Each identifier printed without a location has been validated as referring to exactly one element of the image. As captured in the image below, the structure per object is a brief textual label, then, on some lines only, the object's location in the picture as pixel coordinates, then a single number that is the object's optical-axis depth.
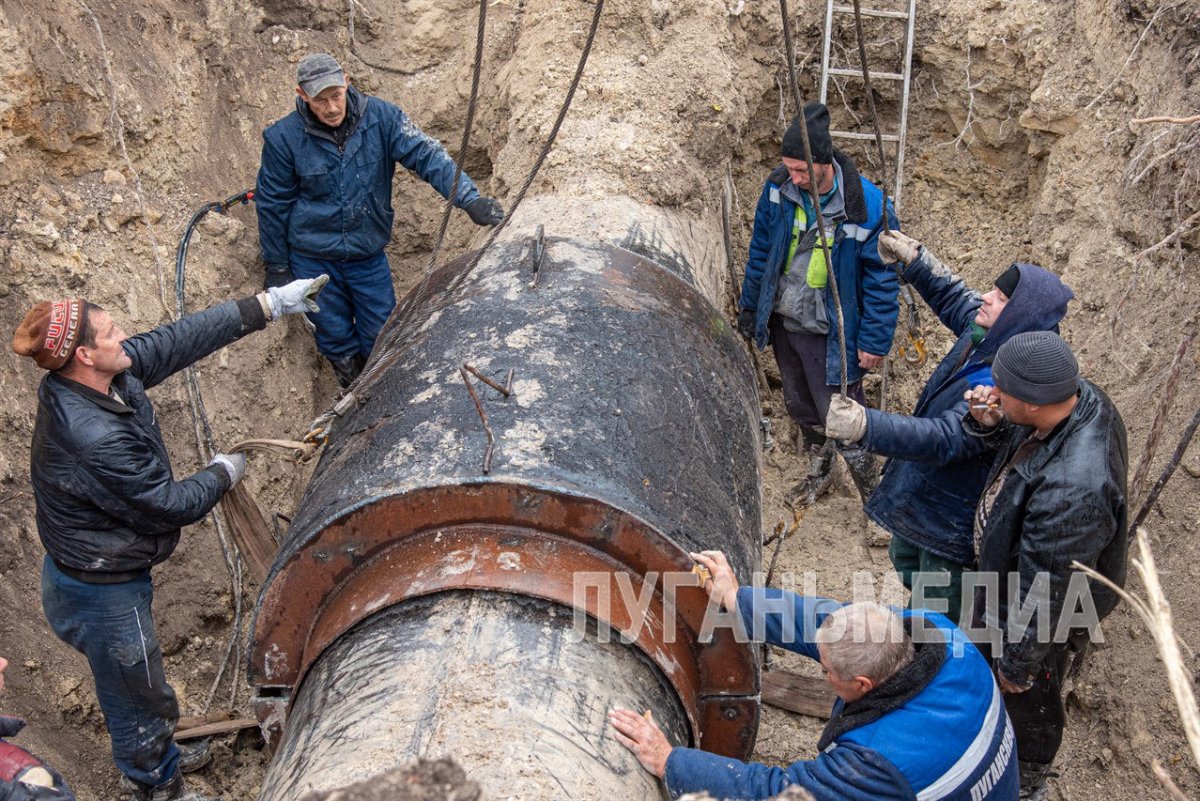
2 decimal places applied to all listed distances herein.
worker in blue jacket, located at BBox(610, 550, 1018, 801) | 2.51
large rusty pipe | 2.40
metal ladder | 5.55
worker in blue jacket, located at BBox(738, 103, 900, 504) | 4.71
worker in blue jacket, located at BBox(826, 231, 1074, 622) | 3.55
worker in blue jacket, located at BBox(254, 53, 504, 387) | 4.71
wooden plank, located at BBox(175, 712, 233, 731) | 4.23
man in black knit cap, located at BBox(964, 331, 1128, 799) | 3.09
